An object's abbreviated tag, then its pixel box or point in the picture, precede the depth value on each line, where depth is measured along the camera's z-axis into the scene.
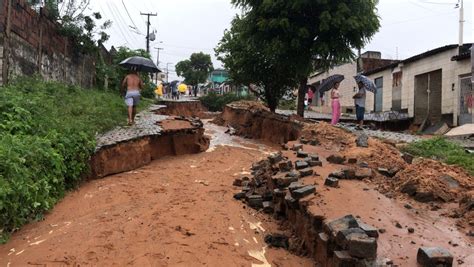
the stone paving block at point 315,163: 7.75
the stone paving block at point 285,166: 7.79
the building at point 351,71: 28.78
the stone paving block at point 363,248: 3.95
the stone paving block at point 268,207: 7.05
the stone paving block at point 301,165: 7.44
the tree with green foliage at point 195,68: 53.38
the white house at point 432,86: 17.02
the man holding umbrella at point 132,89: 11.88
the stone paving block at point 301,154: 8.55
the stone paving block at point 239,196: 7.86
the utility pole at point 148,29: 43.99
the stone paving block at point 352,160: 7.91
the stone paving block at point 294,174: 7.03
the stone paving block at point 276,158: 8.73
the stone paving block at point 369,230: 4.30
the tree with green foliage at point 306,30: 14.38
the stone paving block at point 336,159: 8.01
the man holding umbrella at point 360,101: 14.11
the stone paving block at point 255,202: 7.37
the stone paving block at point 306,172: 7.02
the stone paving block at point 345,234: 4.16
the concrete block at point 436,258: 3.74
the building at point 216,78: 64.84
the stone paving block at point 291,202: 6.08
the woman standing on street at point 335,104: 13.73
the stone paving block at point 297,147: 9.85
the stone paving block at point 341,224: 4.47
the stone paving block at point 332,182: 6.23
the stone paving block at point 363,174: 6.78
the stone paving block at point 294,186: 6.27
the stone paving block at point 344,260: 4.01
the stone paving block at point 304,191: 5.95
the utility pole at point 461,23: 19.32
